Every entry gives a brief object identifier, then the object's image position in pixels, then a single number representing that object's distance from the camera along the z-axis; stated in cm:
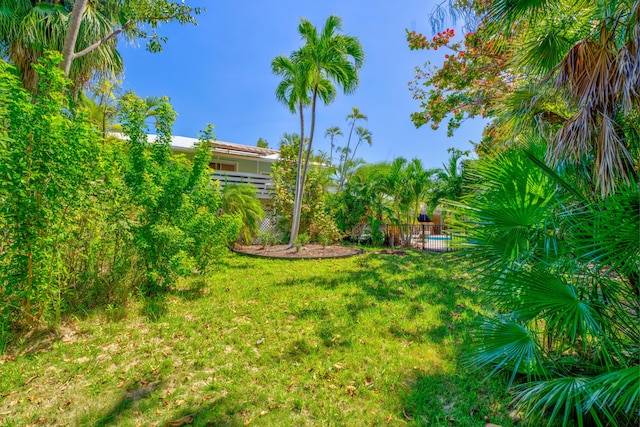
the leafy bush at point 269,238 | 1127
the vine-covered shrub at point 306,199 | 1236
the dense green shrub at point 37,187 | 279
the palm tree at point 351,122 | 2427
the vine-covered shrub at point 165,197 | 418
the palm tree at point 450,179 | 1195
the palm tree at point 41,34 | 700
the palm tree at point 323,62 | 934
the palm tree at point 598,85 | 227
